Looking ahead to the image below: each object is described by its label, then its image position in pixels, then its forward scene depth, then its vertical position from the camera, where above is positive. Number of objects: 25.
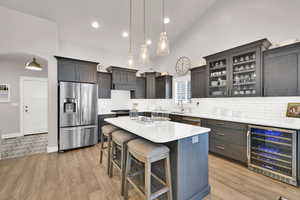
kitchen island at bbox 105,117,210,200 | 1.54 -0.74
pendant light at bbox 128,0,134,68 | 2.54 +0.78
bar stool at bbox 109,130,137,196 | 1.89 -0.69
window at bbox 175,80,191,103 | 4.52 +0.30
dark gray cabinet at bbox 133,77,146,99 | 5.34 +0.44
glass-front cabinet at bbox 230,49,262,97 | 2.65 +0.58
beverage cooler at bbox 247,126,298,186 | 2.01 -0.93
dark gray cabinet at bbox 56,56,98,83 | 3.45 +0.81
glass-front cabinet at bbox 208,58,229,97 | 3.23 +0.58
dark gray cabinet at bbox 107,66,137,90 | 4.66 +0.81
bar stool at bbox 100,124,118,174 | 2.42 -0.64
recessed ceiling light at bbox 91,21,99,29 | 3.76 +2.23
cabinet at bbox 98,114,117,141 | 4.21 -0.75
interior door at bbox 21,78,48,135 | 4.84 -0.27
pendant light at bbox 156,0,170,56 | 2.11 +0.90
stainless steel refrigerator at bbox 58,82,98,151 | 3.36 -0.44
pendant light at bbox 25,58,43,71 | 3.52 +0.94
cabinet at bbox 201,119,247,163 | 2.56 -0.87
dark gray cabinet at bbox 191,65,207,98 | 3.70 +0.53
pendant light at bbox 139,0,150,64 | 2.37 +0.86
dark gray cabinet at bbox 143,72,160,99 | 5.36 +0.64
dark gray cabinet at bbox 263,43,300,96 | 2.23 +0.53
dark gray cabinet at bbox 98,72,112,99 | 4.52 +0.50
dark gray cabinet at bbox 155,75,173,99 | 4.96 +0.48
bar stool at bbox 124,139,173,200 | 1.40 -0.67
